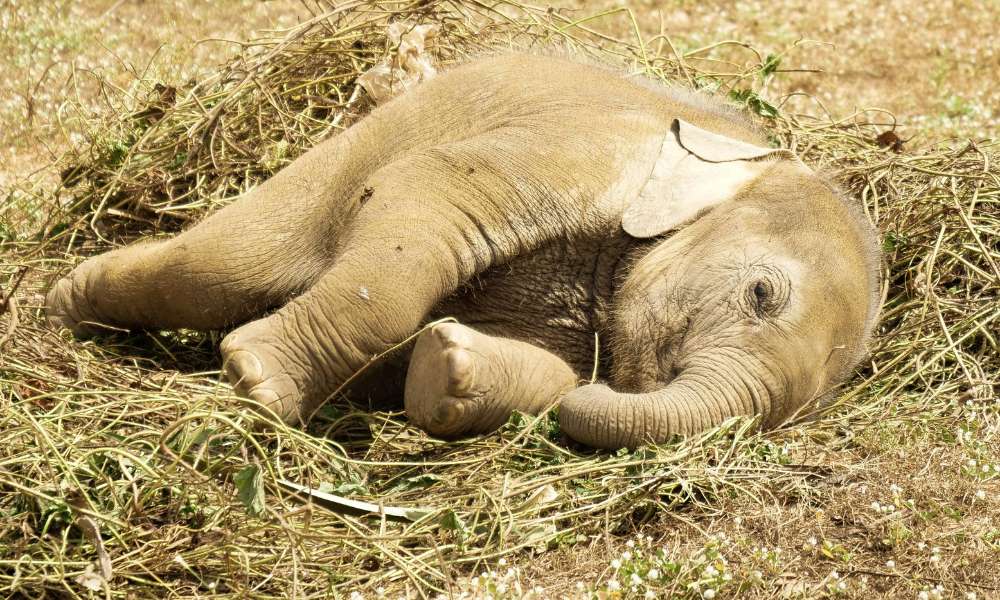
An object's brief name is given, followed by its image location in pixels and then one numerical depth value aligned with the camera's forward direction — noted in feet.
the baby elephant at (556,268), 26.30
